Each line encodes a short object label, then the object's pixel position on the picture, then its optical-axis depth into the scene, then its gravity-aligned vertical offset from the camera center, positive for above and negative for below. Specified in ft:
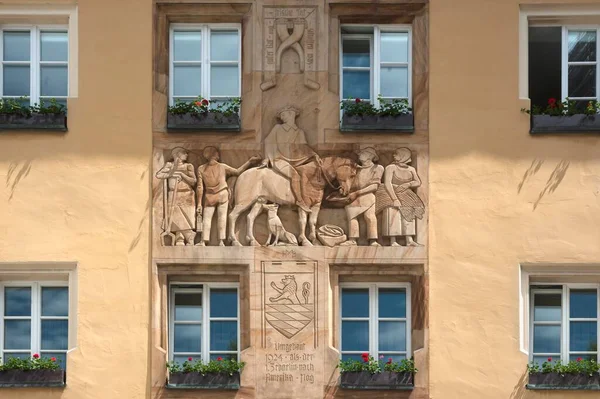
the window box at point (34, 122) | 66.18 +3.48
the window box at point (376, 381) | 64.85 -6.84
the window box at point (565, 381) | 64.34 -6.77
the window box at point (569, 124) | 65.77 +3.52
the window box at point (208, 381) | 65.00 -6.91
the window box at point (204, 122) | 66.39 +3.54
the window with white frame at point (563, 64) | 67.15 +6.09
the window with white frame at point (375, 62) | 67.56 +6.14
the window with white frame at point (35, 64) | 67.62 +5.97
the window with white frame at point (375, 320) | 66.33 -4.50
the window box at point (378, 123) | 66.28 +3.54
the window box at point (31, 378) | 64.95 -6.83
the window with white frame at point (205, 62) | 67.62 +6.10
